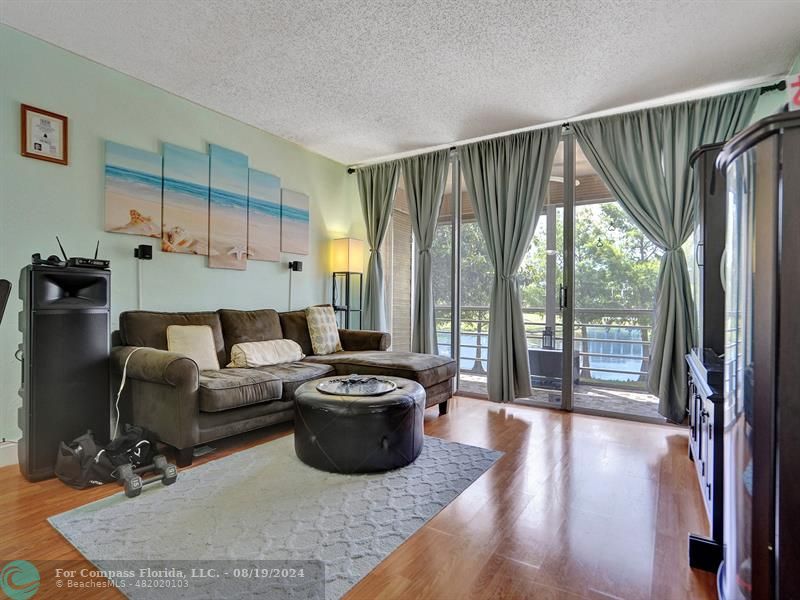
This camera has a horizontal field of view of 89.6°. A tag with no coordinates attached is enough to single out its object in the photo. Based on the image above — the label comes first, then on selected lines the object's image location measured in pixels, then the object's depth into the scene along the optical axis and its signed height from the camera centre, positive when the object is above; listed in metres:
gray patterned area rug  1.45 -1.00
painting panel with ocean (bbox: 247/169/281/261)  3.92 +0.83
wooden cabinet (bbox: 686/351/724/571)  1.52 -0.64
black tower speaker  2.23 -0.36
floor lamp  4.69 +0.27
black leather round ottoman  2.28 -0.75
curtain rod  2.96 +1.64
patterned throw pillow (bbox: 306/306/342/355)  4.03 -0.31
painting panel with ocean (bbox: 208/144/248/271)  3.59 +0.82
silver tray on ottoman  2.48 -0.55
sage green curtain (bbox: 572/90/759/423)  3.22 +0.94
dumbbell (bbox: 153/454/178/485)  2.19 -0.94
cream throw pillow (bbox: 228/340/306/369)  3.32 -0.46
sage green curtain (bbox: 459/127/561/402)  3.89 +0.79
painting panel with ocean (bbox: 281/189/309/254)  4.25 +0.85
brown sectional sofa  2.43 -0.55
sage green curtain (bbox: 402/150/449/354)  4.47 +0.87
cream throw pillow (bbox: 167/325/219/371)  2.97 -0.33
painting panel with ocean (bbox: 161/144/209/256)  3.26 +0.82
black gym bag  2.18 -0.90
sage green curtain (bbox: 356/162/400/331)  4.86 +1.01
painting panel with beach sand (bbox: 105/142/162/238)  2.93 +0.82
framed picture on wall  2.53 +1.05
